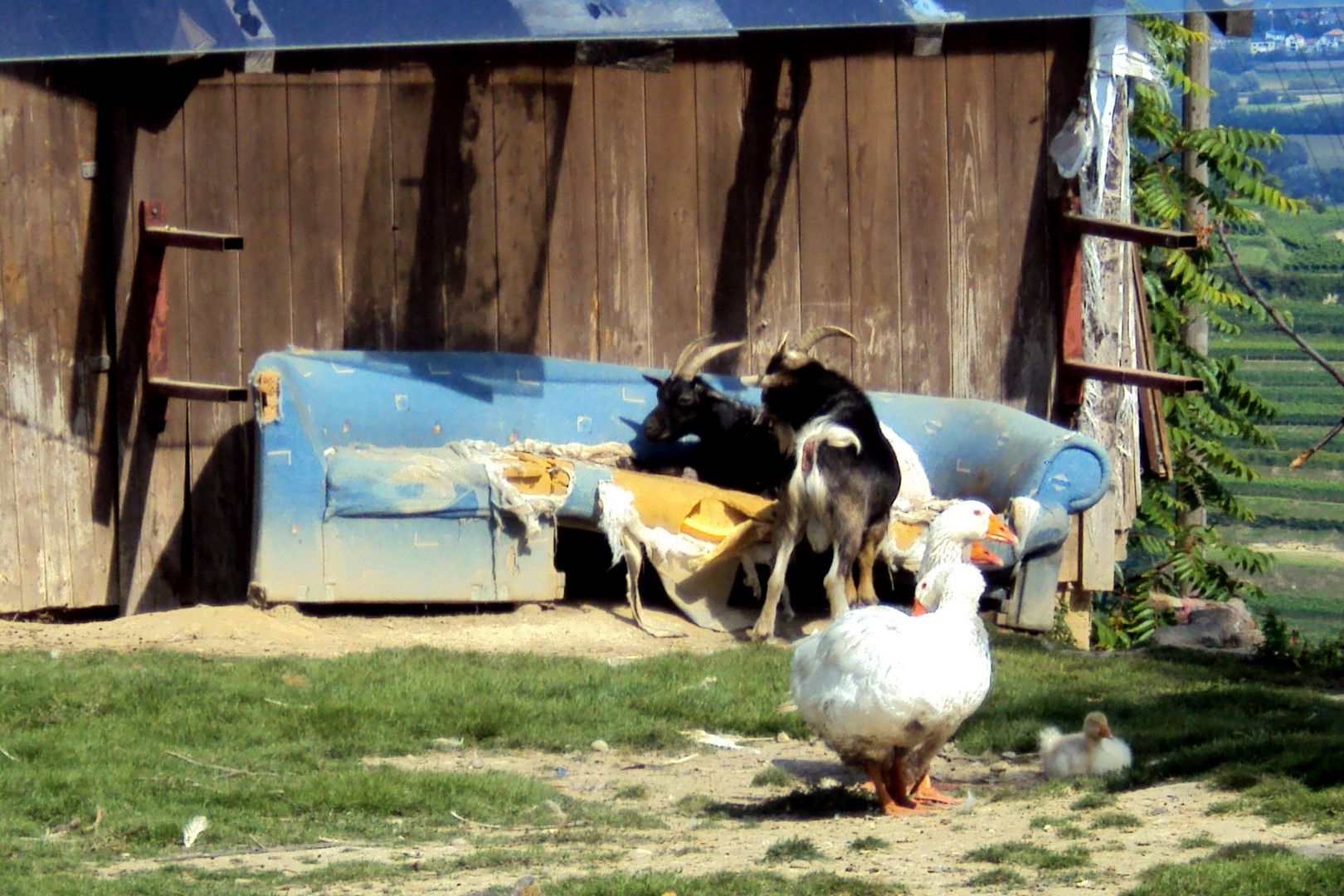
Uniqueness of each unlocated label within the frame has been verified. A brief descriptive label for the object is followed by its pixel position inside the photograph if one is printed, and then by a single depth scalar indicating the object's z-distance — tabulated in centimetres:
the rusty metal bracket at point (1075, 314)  1891
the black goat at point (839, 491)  1714
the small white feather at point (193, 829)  994
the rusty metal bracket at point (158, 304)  1855
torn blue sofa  1722
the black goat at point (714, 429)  1948
